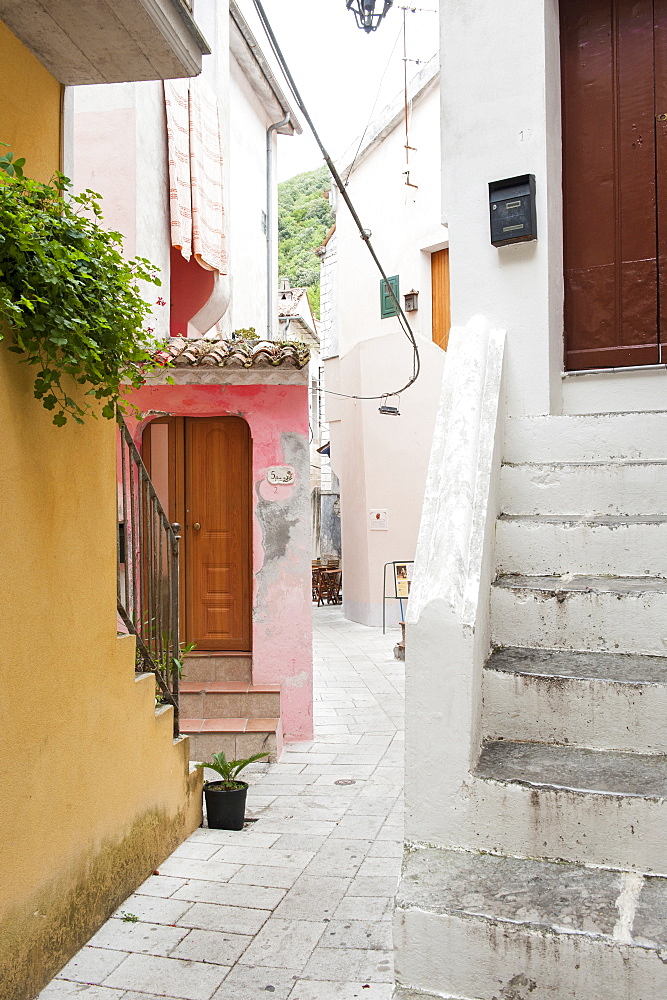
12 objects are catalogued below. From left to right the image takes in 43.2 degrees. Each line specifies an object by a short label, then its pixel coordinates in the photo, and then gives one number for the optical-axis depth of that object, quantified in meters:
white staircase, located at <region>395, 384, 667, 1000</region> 2.13
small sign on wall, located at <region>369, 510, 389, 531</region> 15.32
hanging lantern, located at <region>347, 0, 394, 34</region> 7.12
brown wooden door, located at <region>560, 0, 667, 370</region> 4.45
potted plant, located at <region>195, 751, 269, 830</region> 5.21
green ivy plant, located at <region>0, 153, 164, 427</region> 2.92
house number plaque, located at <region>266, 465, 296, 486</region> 7.55
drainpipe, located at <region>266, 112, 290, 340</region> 14.05
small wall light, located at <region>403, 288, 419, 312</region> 15.12
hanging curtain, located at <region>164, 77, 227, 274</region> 8.45
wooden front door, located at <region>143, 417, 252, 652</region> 7.90
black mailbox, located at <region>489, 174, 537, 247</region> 4.23
